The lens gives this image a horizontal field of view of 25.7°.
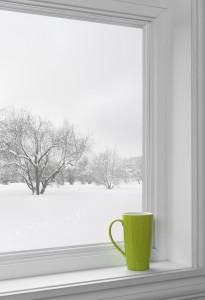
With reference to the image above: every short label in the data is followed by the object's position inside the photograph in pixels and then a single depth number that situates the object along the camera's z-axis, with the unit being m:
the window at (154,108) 1.49
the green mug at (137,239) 1.33
